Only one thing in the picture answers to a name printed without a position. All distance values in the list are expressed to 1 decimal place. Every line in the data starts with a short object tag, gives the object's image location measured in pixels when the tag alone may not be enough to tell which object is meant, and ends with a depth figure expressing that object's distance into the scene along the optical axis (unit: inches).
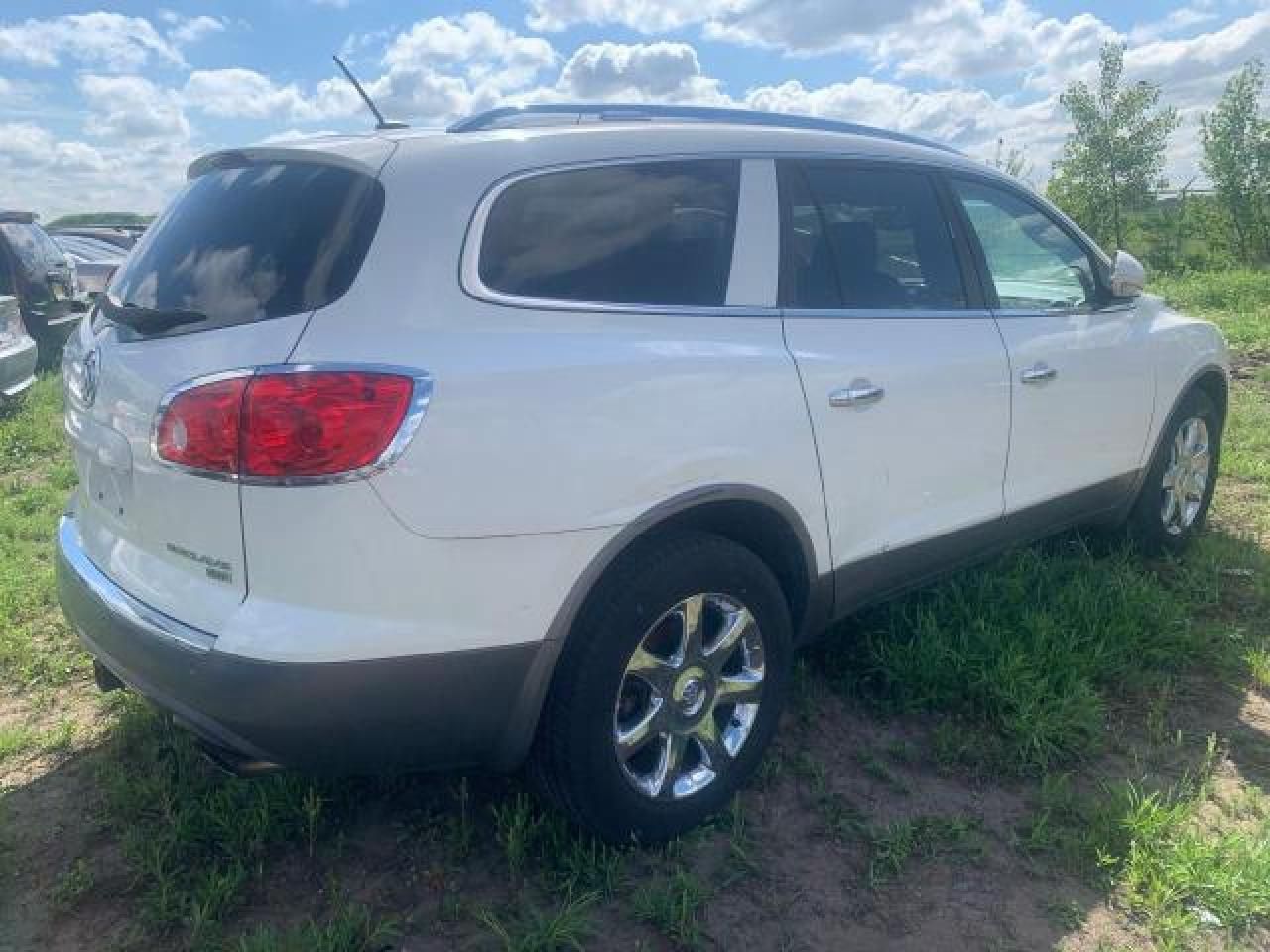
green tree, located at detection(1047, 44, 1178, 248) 871.1
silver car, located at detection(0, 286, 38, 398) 264.7
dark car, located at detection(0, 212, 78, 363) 295.6
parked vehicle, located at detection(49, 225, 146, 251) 516.6
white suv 79.0
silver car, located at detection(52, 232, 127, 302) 395.5
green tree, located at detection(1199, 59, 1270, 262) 799.7
